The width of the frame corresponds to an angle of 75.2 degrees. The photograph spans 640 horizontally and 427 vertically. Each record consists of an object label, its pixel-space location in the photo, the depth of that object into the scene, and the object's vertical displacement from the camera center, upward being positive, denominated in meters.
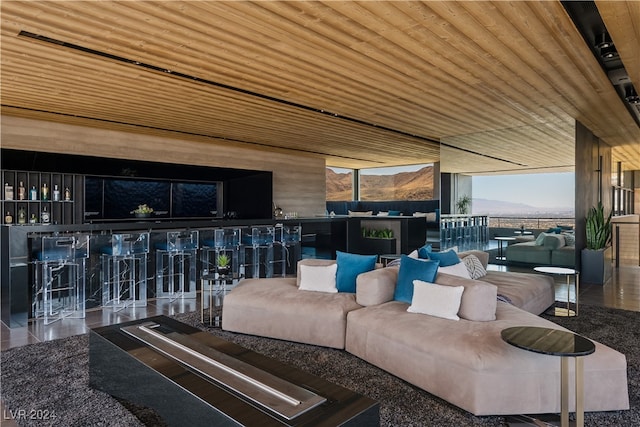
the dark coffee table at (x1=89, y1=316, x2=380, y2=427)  1.84 -0.89
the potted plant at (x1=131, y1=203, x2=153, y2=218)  7.88 -0.04
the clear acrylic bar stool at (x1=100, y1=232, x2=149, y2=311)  5.65 -0.86
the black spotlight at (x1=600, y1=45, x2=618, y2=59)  3.99 +1.56
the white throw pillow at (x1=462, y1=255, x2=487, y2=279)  5.16 -0.70
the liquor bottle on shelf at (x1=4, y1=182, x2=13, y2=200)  6.57 +0.29
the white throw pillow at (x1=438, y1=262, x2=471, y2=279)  4.34 -0.62
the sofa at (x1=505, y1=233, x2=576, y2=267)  7.25 -0.71
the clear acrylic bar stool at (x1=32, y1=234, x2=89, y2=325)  5.04 -0.87
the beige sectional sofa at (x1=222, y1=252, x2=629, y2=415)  2.67 -1.00
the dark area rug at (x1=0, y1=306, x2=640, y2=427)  2.64 -1.32
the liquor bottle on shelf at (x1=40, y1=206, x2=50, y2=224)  6.92 -0.12
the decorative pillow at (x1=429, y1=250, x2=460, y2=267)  4.53 -0.52
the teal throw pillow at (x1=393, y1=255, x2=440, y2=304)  3.85 -0.59
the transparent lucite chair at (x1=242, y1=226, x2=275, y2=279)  7.39 -0.73
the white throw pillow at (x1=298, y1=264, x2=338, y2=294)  4.60 -0.76
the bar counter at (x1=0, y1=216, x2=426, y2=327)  4.84 -0.42
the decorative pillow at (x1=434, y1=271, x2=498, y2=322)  3.39 -0.75
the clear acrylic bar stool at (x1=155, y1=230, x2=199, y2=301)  6.27 -0.86
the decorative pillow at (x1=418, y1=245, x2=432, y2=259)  4.57 -0.46
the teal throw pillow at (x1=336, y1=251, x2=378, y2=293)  4.56 -0.65
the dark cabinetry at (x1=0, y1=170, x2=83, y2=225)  6.67 +0.21
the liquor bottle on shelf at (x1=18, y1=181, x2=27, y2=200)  6.75 +0.29
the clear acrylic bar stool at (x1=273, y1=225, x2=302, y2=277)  7.91 -0.76
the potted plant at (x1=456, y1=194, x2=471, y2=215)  8.50 +0.14
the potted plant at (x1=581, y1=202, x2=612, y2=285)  7.18 -0.69
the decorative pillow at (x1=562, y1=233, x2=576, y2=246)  7.21 -0.48
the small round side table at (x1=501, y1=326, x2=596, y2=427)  2.29 -0.78
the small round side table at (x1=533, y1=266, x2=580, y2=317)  5.00 -0.87
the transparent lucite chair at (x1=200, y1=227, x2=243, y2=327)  6.71 -0.70
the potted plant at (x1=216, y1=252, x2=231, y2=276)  5.15 -0.71
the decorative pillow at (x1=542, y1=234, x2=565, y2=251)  7.28 -0.52
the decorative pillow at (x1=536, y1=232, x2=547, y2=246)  7.39 -0.50
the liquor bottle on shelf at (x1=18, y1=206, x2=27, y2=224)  6.76 -0.10
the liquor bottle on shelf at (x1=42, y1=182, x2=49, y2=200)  6.96 +0.30
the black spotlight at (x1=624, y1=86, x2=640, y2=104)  5.68 +1.61
